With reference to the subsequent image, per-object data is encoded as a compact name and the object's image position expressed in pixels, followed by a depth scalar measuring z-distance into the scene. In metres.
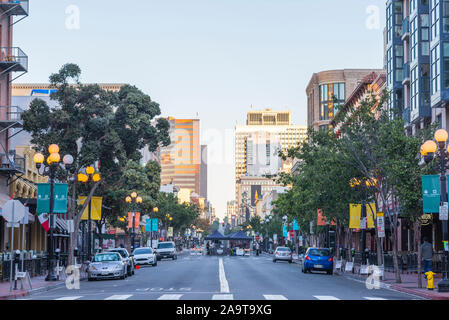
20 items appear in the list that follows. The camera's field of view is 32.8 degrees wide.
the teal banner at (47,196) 36.50
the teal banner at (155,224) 89.03
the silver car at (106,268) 36.84
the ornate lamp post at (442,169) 26.72
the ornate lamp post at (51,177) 34.23
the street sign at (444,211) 27.11
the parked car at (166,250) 79.31
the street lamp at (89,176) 41.16
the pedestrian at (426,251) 37.38
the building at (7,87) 46.81
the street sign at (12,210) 27.45
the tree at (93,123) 45.53
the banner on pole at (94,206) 45.99
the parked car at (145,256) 58.50
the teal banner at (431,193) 28.15
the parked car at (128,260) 39.95
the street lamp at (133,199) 59.41
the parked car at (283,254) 71.38
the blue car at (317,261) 45.69
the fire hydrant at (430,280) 28.20
